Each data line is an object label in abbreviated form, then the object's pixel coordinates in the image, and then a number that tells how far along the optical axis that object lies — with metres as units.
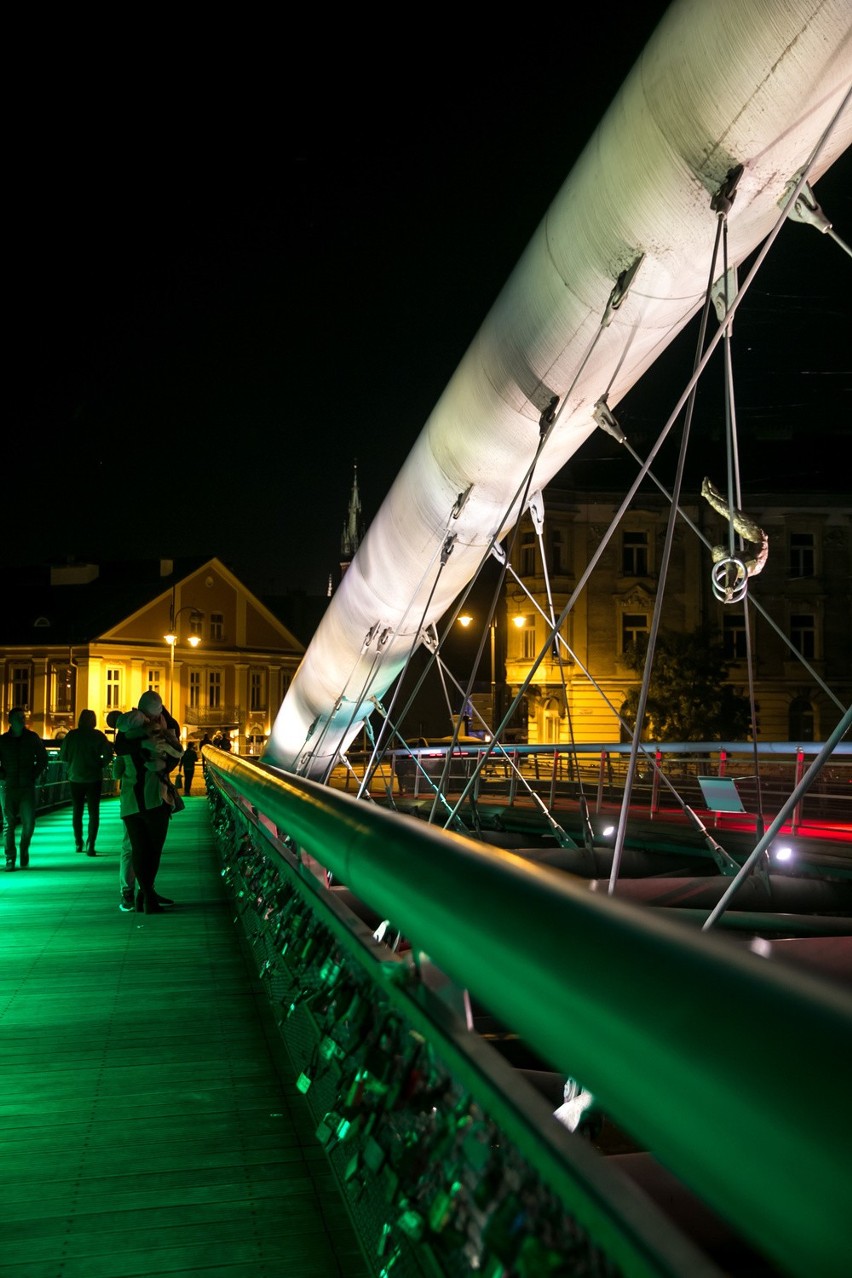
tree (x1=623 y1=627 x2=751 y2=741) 53.88
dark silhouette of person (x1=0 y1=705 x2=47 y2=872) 15.02
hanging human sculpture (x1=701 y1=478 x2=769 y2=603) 4.91
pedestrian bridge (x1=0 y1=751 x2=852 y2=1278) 1.00
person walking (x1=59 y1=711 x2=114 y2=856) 16.23
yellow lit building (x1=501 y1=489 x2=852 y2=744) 58.72
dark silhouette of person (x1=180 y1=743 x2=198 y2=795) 30.41
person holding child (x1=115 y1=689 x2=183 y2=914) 10.71
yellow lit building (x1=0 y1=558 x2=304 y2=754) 78.50
